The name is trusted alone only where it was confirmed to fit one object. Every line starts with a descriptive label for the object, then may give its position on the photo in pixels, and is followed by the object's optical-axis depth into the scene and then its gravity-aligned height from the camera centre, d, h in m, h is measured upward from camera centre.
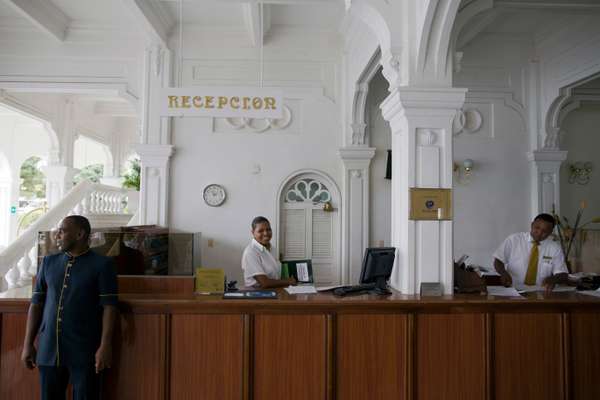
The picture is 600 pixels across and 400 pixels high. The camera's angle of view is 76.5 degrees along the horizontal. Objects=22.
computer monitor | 3.33 -0.45
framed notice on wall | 3.27 +0.10
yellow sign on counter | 3.18 -0.56
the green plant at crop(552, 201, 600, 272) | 5.92 -0.17
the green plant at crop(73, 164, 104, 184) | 19.98 +2.19
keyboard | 3.22 -0.64
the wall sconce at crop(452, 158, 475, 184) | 6.04 +0.73
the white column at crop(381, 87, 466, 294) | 3.25 +0.41
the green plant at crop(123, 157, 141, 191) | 8.76 +0.72
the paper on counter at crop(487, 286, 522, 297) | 3.25 -0.66
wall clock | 6.52 +0.32
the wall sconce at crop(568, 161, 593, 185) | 6.39 +0.76
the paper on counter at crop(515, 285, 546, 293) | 3.54 -0.67
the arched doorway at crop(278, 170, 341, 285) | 6.70 -0.13
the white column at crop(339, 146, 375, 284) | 6.60 +0.07
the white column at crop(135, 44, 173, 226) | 6.38 +1.10
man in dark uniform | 2.53 -0.70
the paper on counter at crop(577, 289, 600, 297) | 3.32 -0.66
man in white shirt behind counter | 3.91 -0.42
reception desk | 2.89 -1.04
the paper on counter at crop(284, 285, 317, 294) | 3.32 -0.67
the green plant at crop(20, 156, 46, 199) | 18.19 +1.45
